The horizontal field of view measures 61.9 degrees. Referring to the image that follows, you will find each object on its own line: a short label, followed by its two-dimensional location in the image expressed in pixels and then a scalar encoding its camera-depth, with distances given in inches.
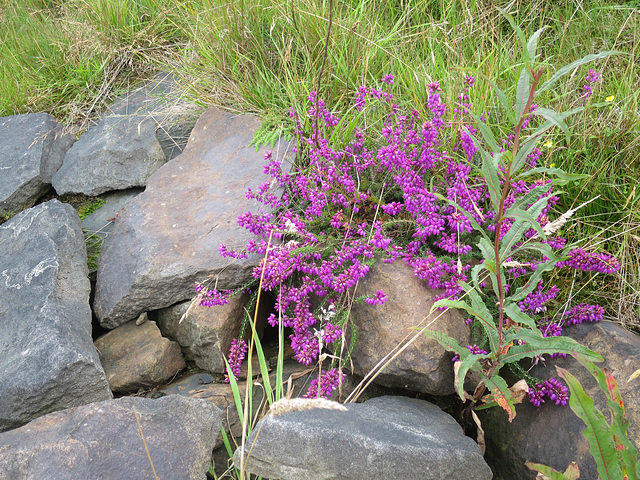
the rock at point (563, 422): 84.3
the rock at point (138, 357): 109.3
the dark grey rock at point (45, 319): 94.2
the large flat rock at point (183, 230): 113.3
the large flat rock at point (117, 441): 77.7
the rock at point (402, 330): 92.9
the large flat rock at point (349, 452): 73.2
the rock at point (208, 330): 111.0
